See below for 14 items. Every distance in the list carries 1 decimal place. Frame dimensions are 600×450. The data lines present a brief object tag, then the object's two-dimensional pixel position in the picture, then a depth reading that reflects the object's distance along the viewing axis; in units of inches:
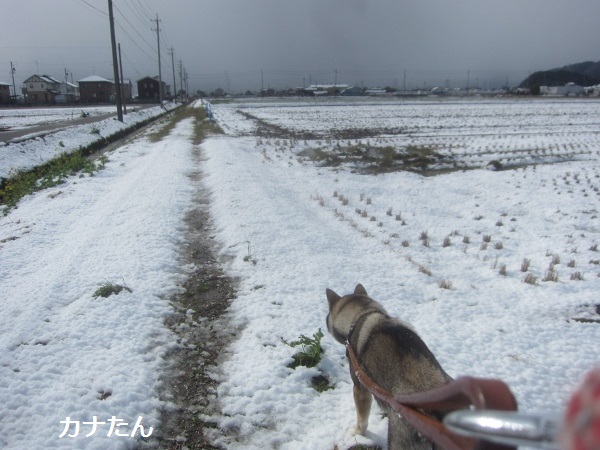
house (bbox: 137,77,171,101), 4141.2
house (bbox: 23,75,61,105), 3580.5
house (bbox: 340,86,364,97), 5541.3
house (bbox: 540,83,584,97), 4372.8
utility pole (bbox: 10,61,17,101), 3830.5
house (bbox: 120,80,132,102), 4112.9
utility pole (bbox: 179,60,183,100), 4566.9
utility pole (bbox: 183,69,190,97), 5132.9
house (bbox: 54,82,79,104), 3656.5
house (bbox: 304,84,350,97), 5506.9
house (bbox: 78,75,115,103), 3730.3
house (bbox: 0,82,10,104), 3225.9
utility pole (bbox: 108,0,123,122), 1105.4
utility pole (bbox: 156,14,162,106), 2568.4
